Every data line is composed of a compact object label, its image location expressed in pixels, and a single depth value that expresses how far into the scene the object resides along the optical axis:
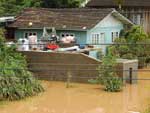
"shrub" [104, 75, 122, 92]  22.11
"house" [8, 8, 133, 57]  28.89
